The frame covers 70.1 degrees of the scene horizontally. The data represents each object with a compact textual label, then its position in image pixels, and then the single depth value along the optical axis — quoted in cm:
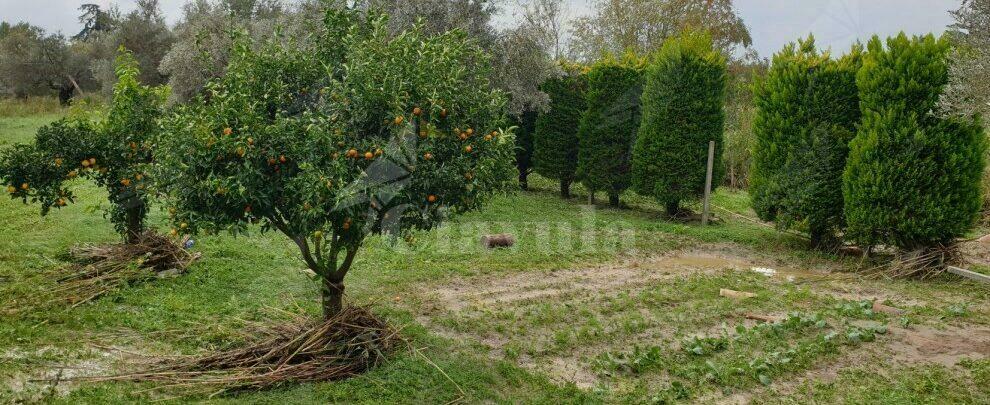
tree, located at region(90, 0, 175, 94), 2453
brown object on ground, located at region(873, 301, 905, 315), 668
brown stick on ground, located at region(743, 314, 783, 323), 641
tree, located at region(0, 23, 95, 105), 2730
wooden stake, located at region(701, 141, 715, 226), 1170
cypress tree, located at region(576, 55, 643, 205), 1329
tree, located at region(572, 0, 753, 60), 2475
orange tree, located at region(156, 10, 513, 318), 446
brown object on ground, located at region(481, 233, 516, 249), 931
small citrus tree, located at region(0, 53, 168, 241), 666
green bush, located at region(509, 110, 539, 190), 1544
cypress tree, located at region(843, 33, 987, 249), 819
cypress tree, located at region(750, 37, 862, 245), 945
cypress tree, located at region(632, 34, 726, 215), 1176
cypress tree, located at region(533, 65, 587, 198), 1429
